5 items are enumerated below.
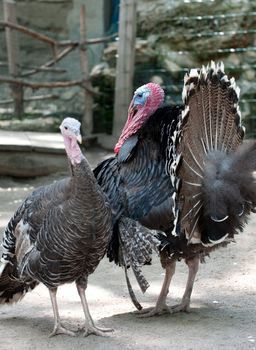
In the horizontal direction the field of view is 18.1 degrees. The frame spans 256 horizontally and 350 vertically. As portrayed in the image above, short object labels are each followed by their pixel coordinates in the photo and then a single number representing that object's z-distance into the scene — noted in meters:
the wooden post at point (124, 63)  11.28
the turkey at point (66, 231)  4.93
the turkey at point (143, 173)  5.43
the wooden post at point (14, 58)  11.89
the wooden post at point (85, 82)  11.79
